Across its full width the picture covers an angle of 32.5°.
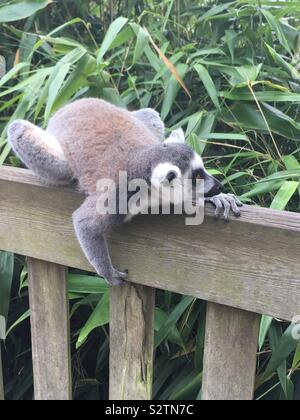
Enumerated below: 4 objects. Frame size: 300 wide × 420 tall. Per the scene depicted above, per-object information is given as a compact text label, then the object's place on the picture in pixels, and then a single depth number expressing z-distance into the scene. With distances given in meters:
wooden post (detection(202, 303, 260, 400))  1.02
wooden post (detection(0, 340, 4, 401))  1.44
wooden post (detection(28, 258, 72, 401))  1.24
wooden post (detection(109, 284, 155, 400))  1.14
